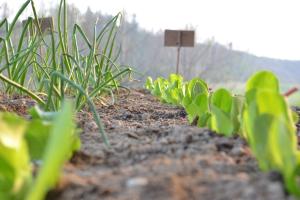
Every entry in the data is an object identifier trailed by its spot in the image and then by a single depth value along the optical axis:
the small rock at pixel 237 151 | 0.60
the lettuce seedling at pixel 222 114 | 0.74
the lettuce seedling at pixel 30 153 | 0.37
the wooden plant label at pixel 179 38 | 4.16
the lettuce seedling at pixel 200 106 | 0.99
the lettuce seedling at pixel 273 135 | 0.45
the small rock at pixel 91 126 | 0.96
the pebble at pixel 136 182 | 0.43
